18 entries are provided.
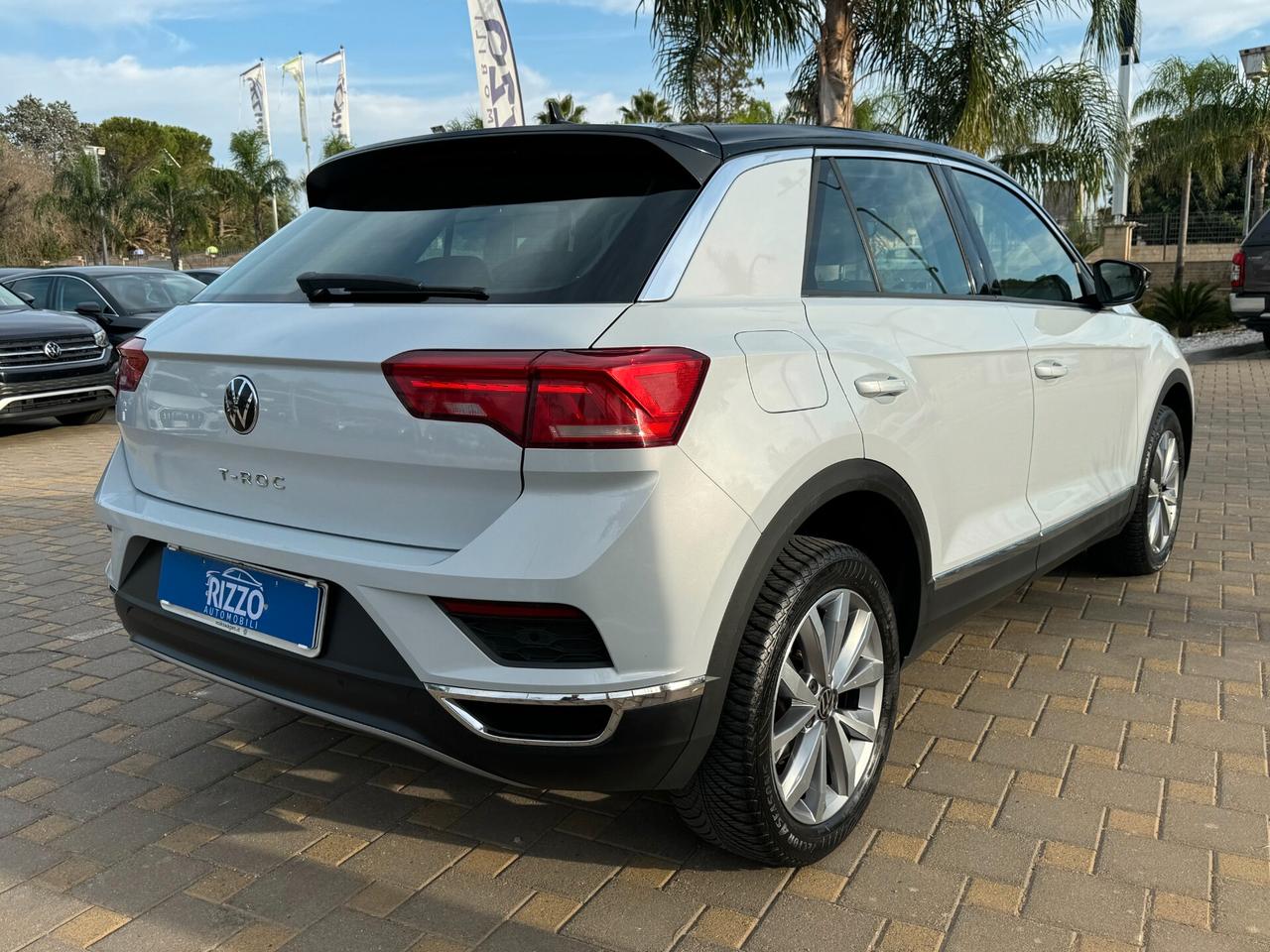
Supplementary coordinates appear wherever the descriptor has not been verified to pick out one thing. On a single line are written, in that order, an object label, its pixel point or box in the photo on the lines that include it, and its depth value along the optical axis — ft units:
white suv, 6.69
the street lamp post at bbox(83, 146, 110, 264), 138.72
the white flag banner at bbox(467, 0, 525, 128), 26.43
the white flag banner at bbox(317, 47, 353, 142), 123.24
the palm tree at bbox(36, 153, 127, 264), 138.62
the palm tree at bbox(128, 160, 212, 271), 128.88
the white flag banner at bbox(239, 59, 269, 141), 136.98
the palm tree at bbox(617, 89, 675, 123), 143.13
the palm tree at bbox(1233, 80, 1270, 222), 75.51
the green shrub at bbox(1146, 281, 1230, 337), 58.44
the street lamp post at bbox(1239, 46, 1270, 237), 76.74
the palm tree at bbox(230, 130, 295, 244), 132.46
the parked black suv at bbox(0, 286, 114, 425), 31.45
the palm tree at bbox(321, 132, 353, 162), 121.70
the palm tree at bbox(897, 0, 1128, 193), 38.88
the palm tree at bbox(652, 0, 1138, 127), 37.47
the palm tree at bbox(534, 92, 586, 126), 140.55
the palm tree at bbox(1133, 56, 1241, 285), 77.36
